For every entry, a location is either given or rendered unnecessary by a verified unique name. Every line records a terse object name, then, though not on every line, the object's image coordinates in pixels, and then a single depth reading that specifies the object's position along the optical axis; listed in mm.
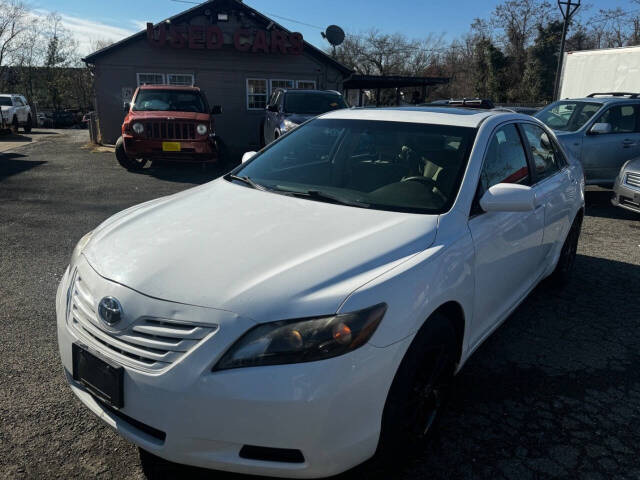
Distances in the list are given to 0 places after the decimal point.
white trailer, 12680
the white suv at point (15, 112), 23453
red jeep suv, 10828
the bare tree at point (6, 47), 45656
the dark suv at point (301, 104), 12031
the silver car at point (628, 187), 7230
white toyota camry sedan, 1771
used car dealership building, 16875
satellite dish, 21781
